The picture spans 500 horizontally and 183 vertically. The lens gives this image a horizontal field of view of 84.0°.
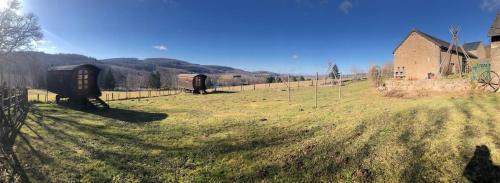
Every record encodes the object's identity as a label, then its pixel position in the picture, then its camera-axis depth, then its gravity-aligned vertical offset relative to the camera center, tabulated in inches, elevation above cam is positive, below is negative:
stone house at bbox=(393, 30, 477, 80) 1596.9 +175.7
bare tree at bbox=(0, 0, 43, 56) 1291.8 +266.9
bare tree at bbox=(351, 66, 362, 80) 2807.1 +123.9
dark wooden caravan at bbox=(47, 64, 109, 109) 1011.9 +5.5
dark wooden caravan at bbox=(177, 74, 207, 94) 2037.4 +23.8
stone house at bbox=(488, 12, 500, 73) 842.8 +119.7
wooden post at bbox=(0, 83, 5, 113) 573.7 -17.8
